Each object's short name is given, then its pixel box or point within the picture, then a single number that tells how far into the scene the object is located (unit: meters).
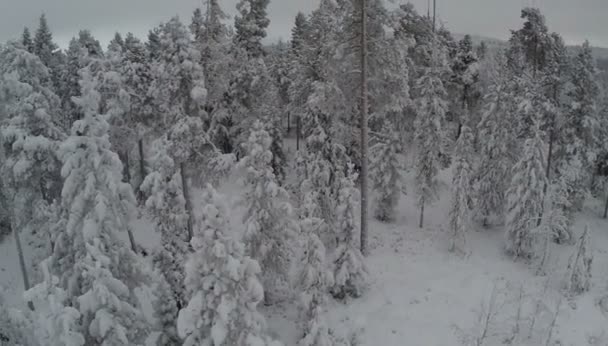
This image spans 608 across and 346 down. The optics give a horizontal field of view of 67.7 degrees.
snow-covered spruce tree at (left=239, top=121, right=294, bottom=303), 19.97
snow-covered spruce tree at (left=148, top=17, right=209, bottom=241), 21.19
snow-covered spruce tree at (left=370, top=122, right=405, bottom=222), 31.61
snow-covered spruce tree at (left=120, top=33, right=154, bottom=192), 32.41
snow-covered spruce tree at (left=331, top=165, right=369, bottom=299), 21.50
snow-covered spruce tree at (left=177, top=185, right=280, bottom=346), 13.03
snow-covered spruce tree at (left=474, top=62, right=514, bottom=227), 31.55
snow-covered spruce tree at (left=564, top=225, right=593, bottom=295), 24.70
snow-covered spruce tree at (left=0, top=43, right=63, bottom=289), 23.03
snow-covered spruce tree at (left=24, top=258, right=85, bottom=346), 12.09
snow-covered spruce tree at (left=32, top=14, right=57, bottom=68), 45.75
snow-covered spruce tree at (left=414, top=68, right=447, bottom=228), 31.23
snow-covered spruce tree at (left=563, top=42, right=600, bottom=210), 32.34
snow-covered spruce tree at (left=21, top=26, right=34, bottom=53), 45.06
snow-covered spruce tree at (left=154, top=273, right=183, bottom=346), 16.36
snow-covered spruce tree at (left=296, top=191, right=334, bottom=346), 17.67
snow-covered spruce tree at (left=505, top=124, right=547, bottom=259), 28.33
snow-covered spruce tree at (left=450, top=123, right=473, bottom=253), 28.91
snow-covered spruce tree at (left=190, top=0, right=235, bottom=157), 26.57
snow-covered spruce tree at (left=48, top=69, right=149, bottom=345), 13.91
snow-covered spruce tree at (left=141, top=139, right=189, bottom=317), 17.46
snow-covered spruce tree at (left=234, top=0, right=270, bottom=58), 37.00
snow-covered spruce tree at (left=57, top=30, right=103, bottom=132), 36.38
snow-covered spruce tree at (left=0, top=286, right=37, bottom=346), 14.06
